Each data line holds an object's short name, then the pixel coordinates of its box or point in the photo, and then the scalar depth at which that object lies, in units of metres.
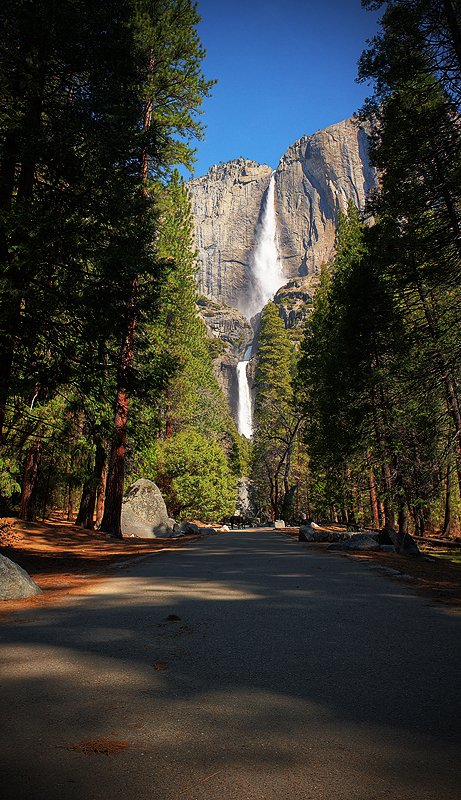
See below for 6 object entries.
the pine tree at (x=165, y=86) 13.06
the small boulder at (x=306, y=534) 13.84
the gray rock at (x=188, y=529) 17.92
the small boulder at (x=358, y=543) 10.37
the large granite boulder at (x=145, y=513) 16.33
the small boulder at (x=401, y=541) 10.17
